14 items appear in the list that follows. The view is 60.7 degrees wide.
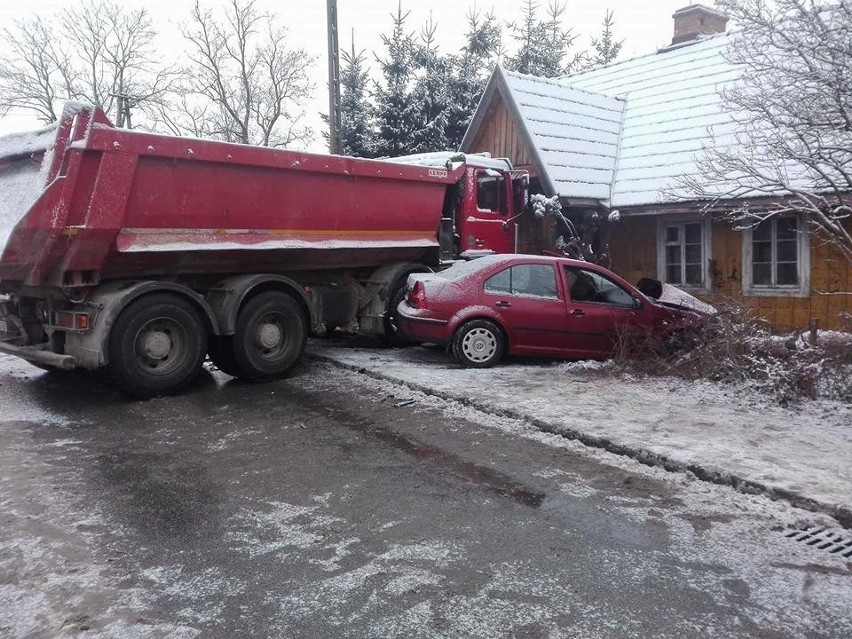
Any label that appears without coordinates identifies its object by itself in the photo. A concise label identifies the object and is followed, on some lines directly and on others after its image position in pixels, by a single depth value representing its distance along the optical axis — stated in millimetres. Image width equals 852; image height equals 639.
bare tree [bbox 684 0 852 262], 6828
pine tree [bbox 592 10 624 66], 35031
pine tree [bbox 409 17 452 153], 23453
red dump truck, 7121
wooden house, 11742
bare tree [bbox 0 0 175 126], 38344
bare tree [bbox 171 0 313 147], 39469
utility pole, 16625
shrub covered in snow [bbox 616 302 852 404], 7242
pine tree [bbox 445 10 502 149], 23906
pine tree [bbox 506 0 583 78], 29859
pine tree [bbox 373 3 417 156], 23516
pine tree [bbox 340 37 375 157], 24031
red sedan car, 9117
